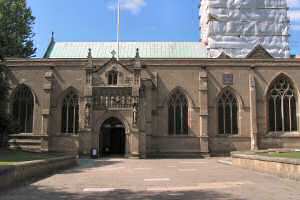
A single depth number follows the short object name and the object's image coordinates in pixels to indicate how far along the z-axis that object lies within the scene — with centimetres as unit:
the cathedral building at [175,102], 2952
